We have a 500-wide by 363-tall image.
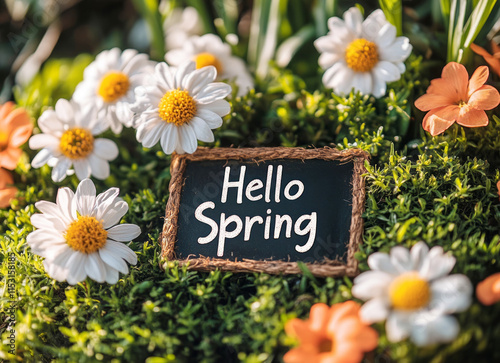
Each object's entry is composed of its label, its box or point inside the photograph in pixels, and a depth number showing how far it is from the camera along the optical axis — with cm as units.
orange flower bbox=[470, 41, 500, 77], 48
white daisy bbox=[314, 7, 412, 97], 48
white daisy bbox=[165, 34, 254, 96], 54
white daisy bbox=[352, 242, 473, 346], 38
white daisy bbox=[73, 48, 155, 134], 51
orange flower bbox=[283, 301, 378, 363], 39
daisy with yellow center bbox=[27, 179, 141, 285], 44
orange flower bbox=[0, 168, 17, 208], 50
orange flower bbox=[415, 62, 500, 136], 45
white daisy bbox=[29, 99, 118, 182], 49
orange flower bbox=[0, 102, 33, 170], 50
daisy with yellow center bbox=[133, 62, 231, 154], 47
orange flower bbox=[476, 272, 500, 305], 40
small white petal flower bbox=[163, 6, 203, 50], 61
